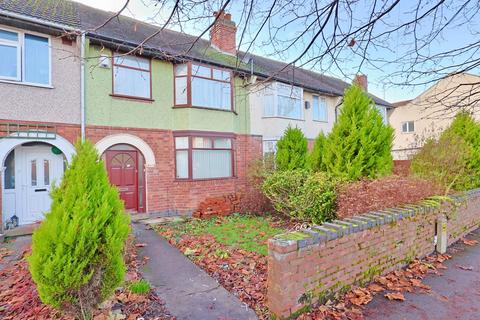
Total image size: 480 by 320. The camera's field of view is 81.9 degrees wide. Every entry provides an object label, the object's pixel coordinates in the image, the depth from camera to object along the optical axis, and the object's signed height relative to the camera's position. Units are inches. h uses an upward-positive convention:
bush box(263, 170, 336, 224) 264.4 -34.6
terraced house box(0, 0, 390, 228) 299.0 +68.2
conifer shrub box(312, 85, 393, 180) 268.1 +18.4
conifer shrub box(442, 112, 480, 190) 333.8 +19.3
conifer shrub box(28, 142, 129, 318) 107.7 -30.4
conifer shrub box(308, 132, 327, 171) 339.9 +5.3
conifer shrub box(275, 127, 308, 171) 405.7 +15.8
